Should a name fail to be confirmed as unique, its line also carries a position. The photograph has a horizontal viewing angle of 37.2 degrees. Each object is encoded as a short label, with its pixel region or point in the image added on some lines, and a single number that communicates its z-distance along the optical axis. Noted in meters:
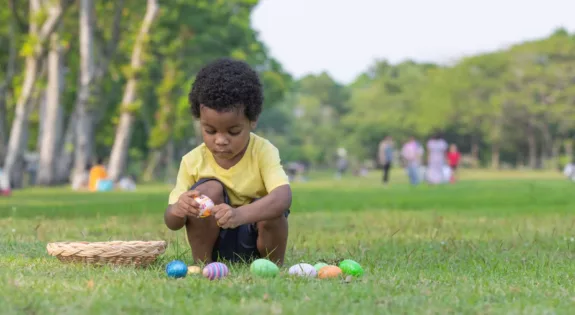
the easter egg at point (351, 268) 5.08
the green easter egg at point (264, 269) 4.82
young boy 5.26
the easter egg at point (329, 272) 4.93
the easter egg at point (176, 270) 4.75
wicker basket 5.26
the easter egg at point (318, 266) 5.12
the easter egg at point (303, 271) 4.92
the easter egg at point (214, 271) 4.72
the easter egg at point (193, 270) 4.93
